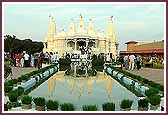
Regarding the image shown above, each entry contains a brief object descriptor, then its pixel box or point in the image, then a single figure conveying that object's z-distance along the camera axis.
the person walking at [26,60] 14.30
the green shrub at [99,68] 15.44
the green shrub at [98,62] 16.56
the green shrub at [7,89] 6.07
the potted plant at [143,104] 5.22
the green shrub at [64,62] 16.43
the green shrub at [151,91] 5.88
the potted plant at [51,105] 4.85
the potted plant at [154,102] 5.12
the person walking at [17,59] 14.28
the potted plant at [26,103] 5.19
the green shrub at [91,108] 4.48
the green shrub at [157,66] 14.68
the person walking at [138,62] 14.05
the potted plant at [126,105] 5.04
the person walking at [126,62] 13.75
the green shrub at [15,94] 5.45
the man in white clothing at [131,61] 13.29
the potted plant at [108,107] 4.86
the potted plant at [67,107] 4.64
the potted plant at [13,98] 5.33
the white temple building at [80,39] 28.28
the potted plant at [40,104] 5.08
